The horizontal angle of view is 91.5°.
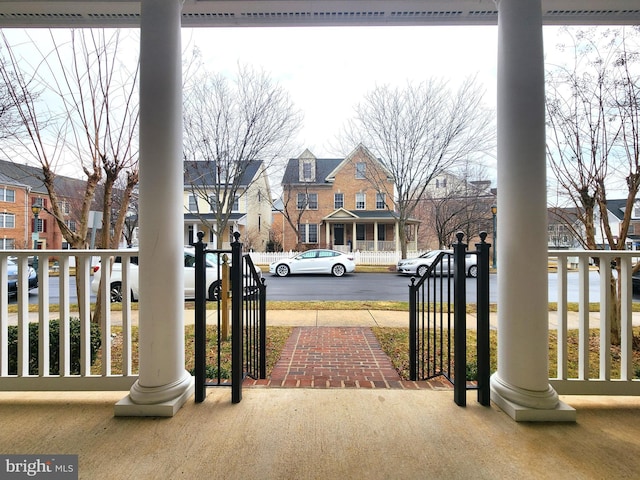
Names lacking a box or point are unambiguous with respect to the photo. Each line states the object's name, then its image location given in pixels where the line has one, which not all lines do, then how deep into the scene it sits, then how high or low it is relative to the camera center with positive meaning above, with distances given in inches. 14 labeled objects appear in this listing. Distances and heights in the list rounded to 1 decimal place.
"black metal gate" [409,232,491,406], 85.7 -22.9
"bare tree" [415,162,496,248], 690.8 +83.9
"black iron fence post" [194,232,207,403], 86.4 -22.8
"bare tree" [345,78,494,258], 442.0 +167.1
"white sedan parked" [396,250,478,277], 499.1 -41.9
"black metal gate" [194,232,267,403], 86.7 -23.9
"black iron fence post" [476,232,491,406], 85.4 -25.1
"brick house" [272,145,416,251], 805.2 +78.2
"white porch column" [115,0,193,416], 81.7 +6.6
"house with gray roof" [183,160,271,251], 451.5 +78.5
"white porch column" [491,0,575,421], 79.9 +4.4
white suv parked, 257.0 -34.4
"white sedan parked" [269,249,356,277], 518.9 -41.8
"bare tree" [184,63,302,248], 384.2 +148.5
